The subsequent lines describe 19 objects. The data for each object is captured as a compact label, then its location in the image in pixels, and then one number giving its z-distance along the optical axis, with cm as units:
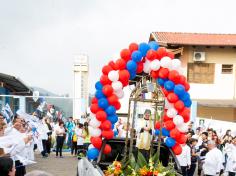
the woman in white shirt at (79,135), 1652
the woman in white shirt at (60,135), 1649
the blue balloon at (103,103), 851
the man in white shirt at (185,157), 1017
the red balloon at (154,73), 860
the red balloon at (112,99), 856
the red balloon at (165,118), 873
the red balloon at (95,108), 863
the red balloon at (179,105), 848
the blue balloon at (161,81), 863
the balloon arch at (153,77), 842
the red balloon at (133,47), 867
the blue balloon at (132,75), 868
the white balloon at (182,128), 860
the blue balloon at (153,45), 866
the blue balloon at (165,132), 866
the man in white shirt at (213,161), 902
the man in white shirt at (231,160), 1099
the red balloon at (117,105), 871
